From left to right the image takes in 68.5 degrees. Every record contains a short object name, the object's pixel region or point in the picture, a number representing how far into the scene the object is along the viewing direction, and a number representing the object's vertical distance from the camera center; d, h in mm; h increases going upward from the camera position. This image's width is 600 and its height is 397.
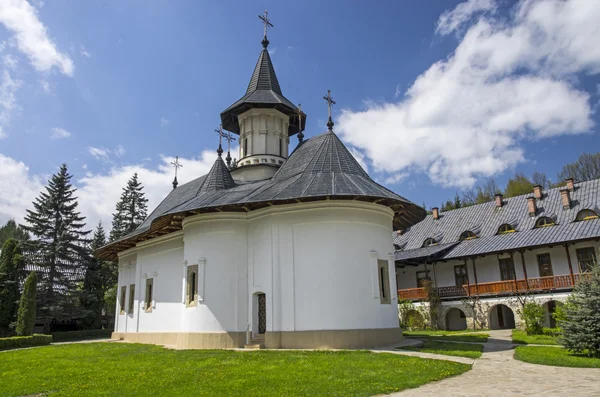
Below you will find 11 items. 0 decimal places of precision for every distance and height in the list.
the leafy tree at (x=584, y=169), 49406 +14987
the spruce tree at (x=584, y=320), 10516 -409
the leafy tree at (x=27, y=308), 25266 +715
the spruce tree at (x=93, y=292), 32884 +1975
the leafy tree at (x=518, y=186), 50906 +13664
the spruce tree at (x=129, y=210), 45875 +11278
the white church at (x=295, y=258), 14273 +1836
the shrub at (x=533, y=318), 18562 -586
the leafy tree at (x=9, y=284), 27641 +2305
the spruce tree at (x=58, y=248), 31250 +5200
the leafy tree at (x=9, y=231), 57044 +12501
